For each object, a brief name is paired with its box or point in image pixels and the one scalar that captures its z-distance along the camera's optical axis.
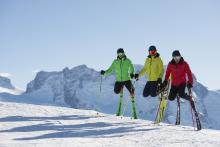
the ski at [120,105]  18.58
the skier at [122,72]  18.44
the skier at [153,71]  16.83
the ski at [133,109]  17.78
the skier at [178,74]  14.81
